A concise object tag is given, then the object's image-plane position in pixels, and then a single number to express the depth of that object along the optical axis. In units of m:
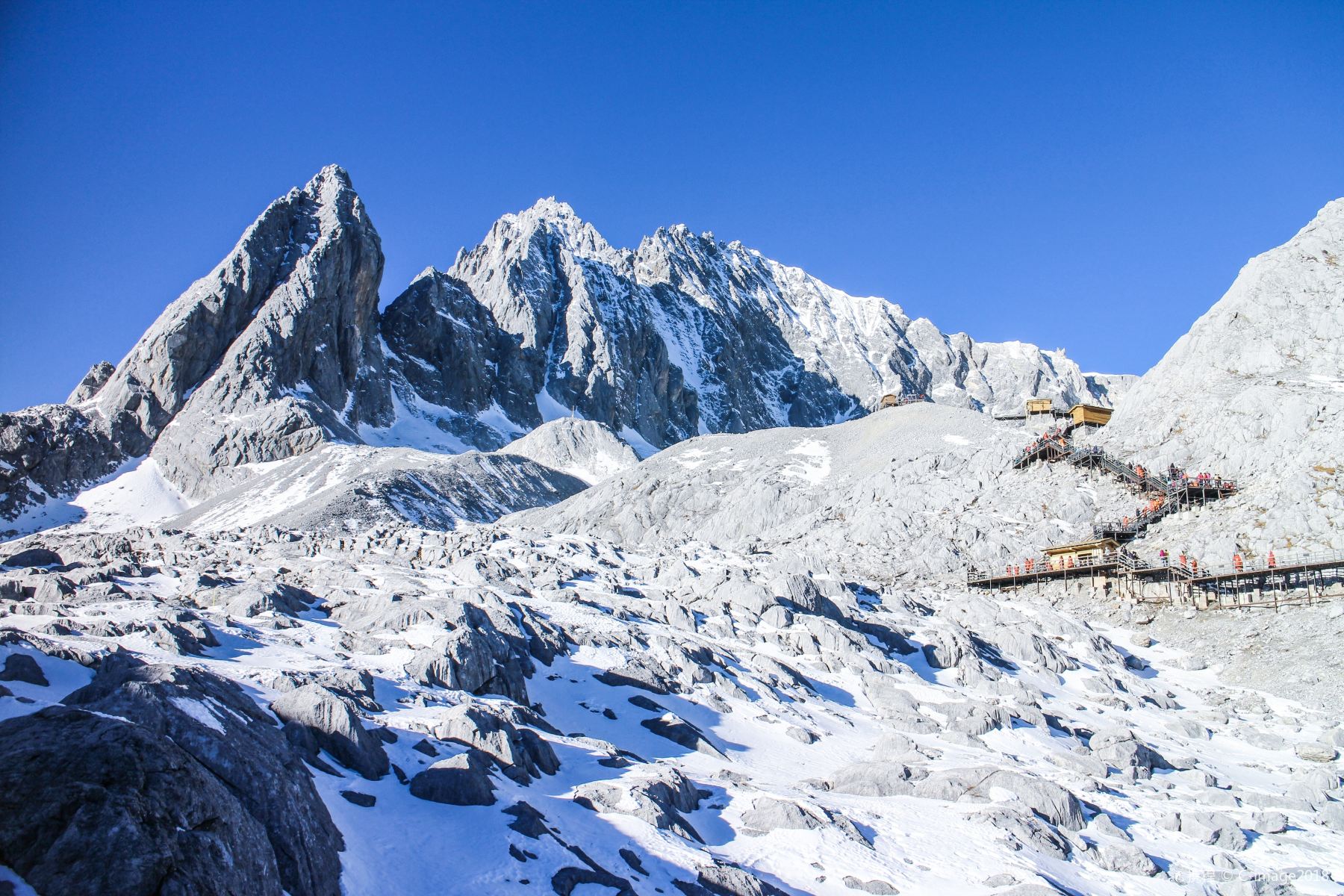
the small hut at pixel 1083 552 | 49.97
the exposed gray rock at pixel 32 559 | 35.88
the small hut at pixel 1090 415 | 66.88
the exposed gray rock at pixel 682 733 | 23.20
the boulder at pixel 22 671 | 14.76
